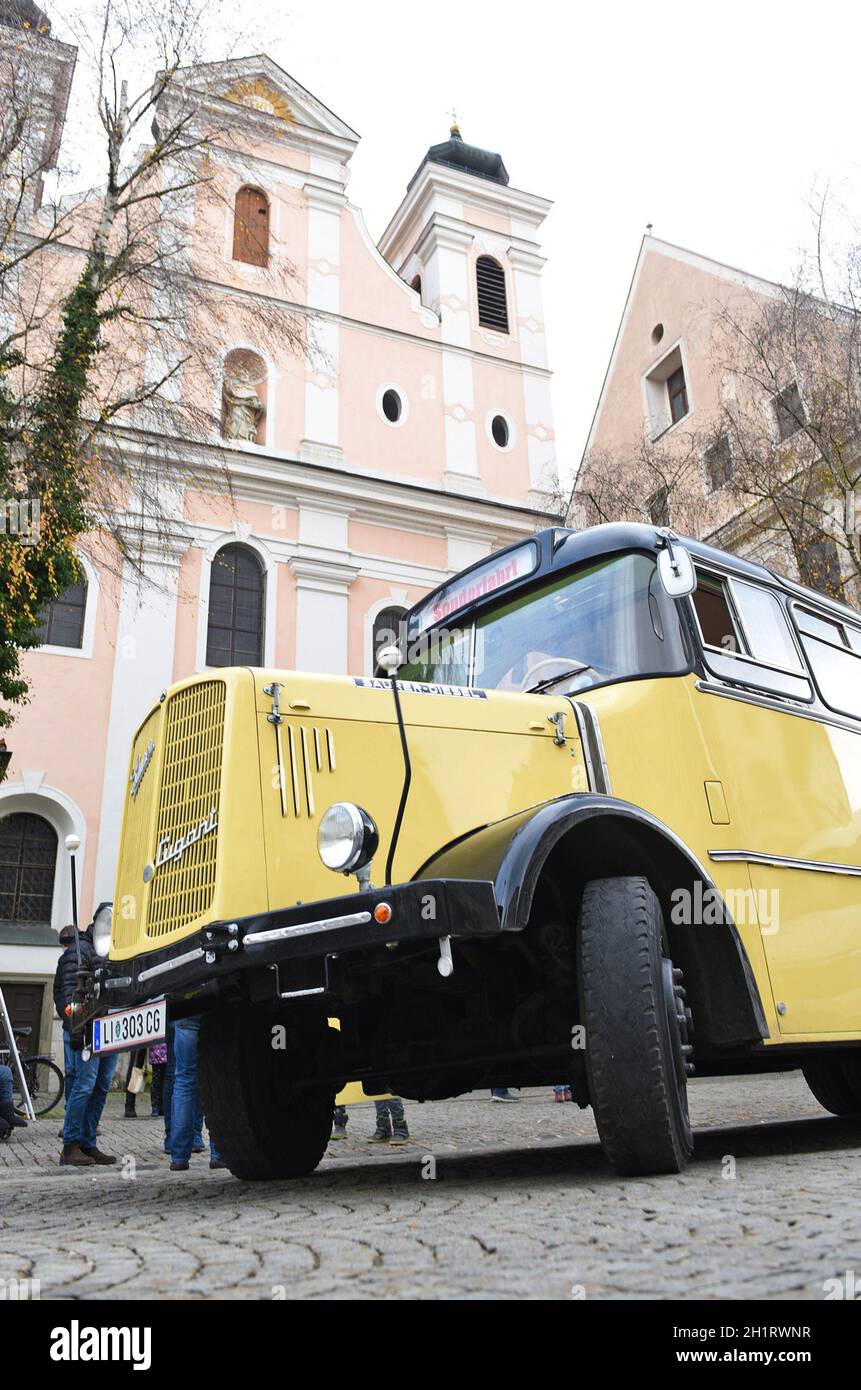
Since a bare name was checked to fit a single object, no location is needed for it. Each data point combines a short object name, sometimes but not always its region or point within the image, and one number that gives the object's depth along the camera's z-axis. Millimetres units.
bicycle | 13909
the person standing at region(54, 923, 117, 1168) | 8070
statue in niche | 22828
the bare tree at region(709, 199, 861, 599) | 16406
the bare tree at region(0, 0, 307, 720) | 13156
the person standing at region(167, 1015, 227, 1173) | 7277
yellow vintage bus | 4012
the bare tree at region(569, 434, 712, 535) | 19609
